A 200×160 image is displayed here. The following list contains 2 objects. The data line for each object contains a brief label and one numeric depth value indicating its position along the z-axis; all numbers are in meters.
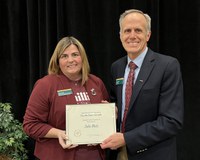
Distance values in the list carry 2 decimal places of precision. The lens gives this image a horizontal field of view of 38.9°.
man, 1.83
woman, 2.04
